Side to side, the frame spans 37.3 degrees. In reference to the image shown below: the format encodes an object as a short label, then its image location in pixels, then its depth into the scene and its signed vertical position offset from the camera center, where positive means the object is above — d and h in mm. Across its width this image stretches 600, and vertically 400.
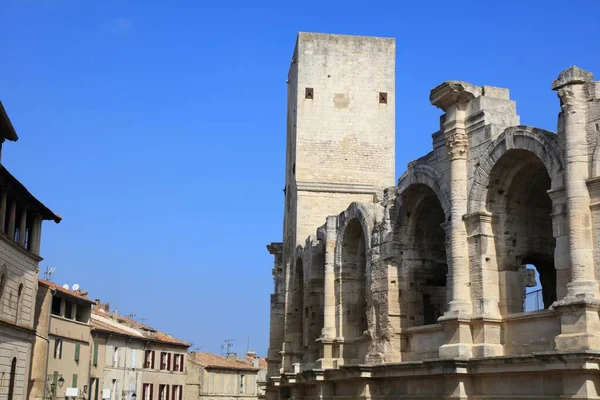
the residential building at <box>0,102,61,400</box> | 27109 +4955
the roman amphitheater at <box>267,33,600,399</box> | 16375 +4545
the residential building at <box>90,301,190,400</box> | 43062 +3750
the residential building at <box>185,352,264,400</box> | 58812 +3628
